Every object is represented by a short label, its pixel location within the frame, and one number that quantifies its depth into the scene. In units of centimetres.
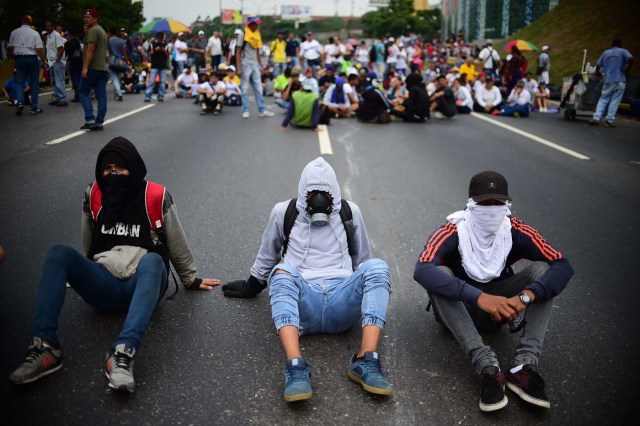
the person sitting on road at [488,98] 1688
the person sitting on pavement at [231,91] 1605
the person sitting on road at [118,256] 319
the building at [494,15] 3716
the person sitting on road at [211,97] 1484
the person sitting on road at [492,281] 314
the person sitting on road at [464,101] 1677
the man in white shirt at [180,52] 2206
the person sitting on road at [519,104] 1606
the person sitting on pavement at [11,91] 1399
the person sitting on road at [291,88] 1488
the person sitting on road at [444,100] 1517
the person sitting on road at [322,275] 327
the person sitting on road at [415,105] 1437
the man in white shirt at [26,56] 1245
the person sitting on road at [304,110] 1236
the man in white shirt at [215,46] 2244
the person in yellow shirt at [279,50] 2086
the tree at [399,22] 8375
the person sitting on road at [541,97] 1770
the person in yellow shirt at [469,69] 2209
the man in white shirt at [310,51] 2258
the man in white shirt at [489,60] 2375
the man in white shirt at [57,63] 1439
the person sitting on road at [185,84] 1888
